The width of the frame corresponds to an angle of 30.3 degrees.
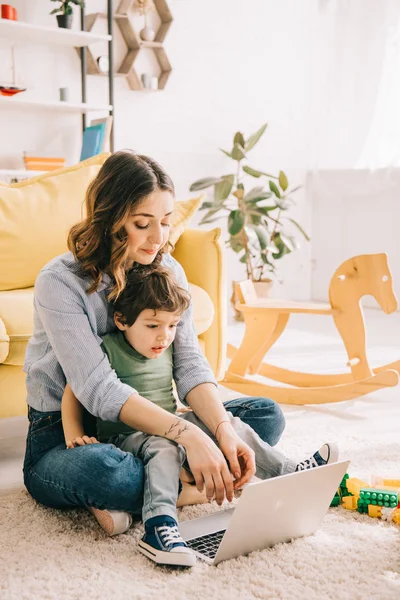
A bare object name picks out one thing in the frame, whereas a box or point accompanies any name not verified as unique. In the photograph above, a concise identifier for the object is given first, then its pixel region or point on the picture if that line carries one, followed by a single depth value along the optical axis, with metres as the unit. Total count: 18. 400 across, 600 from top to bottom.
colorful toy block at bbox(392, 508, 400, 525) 1.45
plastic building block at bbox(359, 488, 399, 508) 1.49
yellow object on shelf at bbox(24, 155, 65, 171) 3.61
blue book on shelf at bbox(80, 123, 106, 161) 3.62
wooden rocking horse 2.37
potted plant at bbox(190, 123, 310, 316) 4.03
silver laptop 1.20
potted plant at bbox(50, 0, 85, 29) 3.60
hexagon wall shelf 3.93
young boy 1.43
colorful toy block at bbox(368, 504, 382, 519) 1.48
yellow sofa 2.20
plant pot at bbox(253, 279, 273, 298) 4.21
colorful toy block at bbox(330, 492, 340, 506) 1.54
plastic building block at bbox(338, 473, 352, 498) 1.56
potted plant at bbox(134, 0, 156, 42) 4.05
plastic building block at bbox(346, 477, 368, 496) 1.54
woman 1.34
